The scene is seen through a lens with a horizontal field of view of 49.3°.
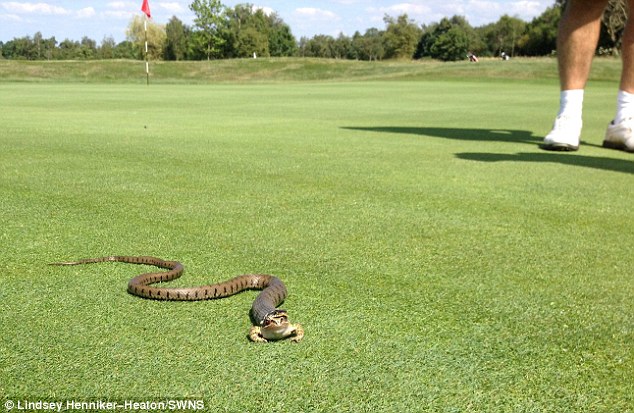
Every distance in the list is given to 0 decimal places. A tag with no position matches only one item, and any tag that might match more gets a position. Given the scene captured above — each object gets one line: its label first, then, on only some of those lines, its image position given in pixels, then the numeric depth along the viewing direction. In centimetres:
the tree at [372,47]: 14619
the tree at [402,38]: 13000
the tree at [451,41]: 13362
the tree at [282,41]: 13525
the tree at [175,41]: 12656
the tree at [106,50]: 15388
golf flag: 4021
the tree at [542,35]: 10744
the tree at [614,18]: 7346
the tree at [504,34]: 12962
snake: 228
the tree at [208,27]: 9306
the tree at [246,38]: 10706
